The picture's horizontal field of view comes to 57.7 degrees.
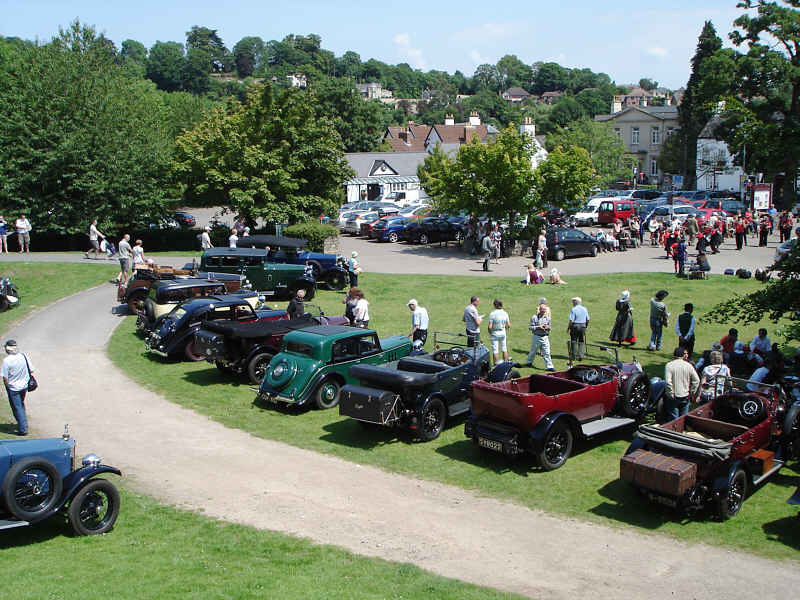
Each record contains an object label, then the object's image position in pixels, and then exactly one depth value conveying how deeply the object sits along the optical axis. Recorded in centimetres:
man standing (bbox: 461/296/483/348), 1703
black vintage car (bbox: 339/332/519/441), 1271
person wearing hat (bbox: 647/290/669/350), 1886
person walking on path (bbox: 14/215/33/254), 3206
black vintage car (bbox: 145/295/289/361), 1817
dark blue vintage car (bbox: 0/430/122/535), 852
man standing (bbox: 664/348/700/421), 1255
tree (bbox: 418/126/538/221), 3491
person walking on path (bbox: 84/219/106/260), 3195
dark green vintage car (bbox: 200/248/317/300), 2441
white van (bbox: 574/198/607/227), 4688
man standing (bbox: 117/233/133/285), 2498
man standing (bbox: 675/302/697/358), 1742
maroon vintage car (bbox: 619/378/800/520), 983
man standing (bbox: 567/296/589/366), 1794
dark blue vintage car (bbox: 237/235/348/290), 2692
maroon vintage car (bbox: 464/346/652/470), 1156
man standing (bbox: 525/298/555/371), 1695
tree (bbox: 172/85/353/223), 3488
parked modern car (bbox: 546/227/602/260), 3450
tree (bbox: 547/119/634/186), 6800
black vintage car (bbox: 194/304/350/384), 1611
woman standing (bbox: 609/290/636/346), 1961
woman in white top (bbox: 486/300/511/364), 1672
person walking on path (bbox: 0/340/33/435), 1269
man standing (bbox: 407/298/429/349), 1758
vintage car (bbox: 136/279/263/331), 2003
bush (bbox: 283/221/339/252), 3269
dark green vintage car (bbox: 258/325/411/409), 1459
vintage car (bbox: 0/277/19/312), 2309
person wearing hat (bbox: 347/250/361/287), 2612
